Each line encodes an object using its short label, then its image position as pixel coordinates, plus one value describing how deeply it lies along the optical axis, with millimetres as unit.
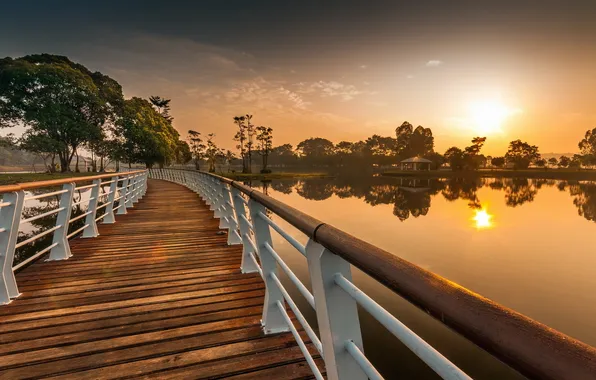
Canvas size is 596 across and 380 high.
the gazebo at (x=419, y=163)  66500
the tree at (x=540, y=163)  78812
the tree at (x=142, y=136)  36438
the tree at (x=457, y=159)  67562
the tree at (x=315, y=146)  158250
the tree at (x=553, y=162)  97875
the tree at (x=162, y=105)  59062
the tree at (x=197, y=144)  75438
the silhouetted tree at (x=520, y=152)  77838
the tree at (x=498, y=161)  79750
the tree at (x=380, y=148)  88438
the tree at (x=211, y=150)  75744
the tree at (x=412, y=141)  82625
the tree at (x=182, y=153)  51972
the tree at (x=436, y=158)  71688
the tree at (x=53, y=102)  31297
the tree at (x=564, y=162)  92431
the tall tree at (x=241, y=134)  69750
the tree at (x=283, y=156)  128625
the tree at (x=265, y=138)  69250
